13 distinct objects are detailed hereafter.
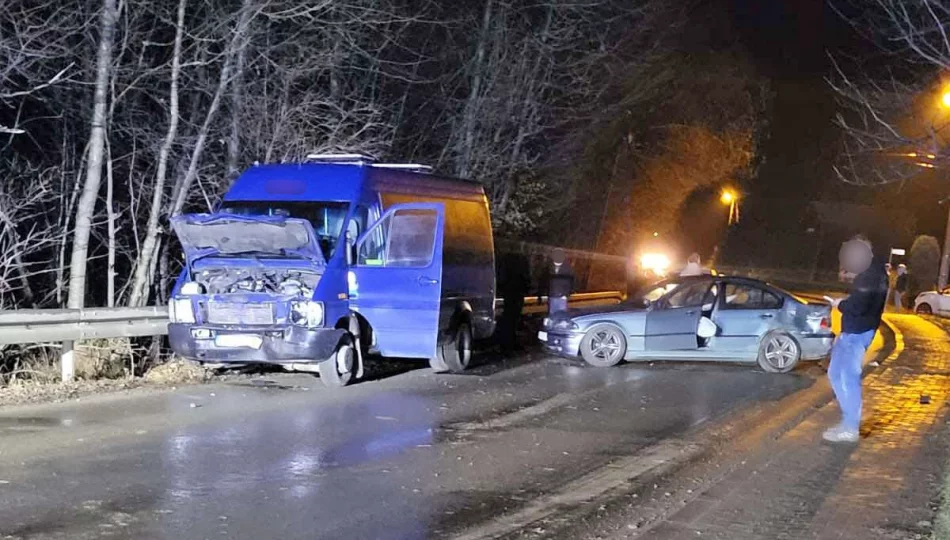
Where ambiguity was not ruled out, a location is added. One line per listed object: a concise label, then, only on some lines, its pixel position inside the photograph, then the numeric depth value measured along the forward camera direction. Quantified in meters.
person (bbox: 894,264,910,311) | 38.12
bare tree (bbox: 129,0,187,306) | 14.62
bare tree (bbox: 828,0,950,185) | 11.55
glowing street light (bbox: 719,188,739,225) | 48.54
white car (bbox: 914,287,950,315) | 35.41
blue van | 11.63
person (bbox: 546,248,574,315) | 19.20
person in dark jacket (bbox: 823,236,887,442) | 9.23
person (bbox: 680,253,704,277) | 21.55
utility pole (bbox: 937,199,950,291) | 38.95
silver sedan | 15.02
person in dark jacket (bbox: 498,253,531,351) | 18.36
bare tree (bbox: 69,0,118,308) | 13.41
